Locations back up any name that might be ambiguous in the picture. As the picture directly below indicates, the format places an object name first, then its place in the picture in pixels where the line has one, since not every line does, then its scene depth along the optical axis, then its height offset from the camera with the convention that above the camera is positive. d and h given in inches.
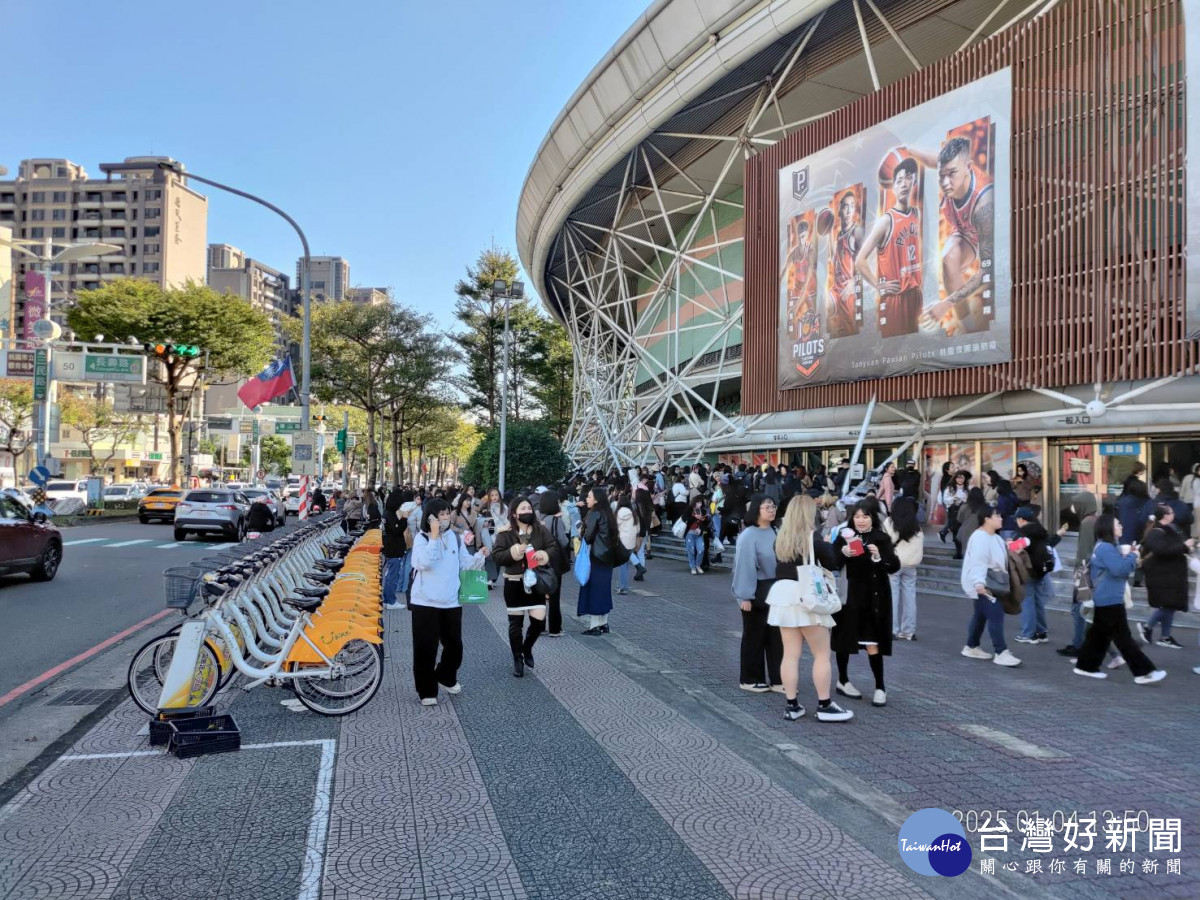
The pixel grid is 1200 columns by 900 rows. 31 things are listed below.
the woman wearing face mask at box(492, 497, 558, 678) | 306.2 -35.3
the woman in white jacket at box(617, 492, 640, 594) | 450.6 -31.8
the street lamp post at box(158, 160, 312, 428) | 789.6 +143.9
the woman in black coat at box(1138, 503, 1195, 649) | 339.0 -37.4
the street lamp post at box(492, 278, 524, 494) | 1085.7 +228.1
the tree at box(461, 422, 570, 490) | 1304.1 +10.7
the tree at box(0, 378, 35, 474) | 2076.8 +146.5
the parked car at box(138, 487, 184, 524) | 1237.1 -63.1
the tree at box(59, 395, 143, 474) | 2381.9 +126.8
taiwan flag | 892.6 +87.1
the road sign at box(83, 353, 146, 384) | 1201.4 +140.3
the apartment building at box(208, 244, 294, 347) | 5147.6 +1269.7
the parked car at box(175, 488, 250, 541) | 951.0 -57.3
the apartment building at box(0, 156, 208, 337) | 3882.9 +1148.6
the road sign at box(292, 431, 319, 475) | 814.5 +14.0
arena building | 592.1 +217.6
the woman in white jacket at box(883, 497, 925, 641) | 367.6 -39.3
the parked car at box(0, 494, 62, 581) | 510.9 -50.8
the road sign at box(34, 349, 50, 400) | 1133.1 +124.7
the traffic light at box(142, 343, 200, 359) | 1010.1 +142.1
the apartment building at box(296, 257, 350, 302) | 7091.0 +1646.9
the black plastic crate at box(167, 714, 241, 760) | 215.6 -70.9
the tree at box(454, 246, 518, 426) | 1769.2 +289.4
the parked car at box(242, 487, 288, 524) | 1261.1 -63.2
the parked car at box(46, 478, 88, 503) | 1392.7 -48.9
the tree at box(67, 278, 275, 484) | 1712.6 +297.6
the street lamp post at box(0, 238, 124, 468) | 1087.0 +226.3
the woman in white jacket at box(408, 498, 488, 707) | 263.3 -41.6
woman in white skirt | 249.1 -45.5
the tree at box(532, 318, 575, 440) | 2127.2 +210.1
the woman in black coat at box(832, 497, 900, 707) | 262.5 -39.4
